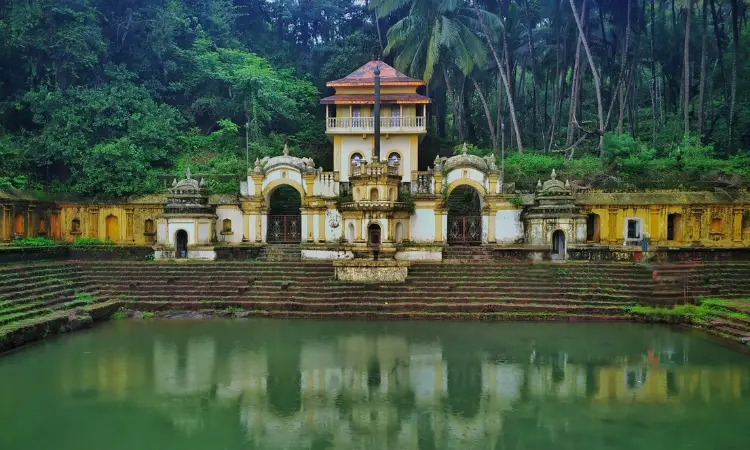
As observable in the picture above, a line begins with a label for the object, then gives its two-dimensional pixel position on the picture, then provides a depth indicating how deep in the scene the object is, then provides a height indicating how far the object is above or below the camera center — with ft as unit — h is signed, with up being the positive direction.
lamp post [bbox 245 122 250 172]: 85.35 +10.78
